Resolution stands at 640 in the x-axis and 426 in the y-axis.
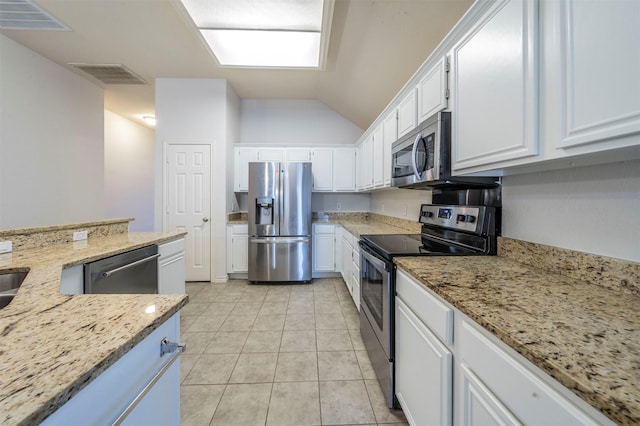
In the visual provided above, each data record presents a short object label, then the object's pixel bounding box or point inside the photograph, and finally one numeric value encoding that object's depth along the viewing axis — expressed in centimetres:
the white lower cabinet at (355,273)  247
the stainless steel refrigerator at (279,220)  358
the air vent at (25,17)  224
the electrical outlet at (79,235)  196
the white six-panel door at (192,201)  371
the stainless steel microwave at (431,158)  145
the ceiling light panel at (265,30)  208
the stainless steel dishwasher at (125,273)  147
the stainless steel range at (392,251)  145
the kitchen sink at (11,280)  121
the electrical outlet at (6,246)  149
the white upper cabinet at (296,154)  400
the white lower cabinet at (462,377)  56
